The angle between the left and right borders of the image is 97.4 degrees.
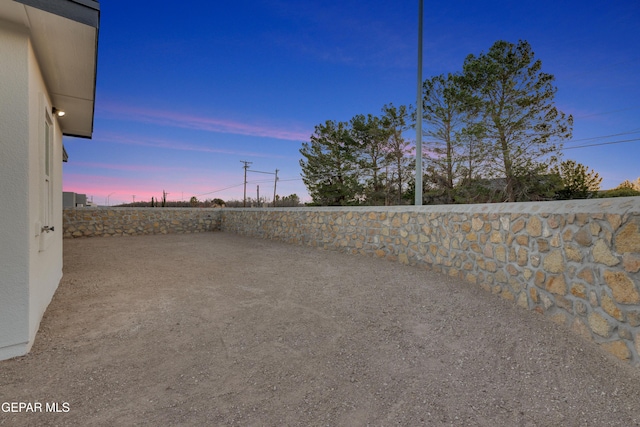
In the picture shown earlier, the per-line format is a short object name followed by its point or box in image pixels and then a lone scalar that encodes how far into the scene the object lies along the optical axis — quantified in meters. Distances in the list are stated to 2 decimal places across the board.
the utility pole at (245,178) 34.84
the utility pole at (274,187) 34.57
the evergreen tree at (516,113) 13.51
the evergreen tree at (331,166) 20.08
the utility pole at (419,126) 6.82
